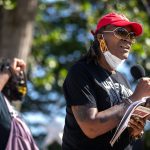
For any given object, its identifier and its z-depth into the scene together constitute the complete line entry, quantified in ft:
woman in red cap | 14.85
